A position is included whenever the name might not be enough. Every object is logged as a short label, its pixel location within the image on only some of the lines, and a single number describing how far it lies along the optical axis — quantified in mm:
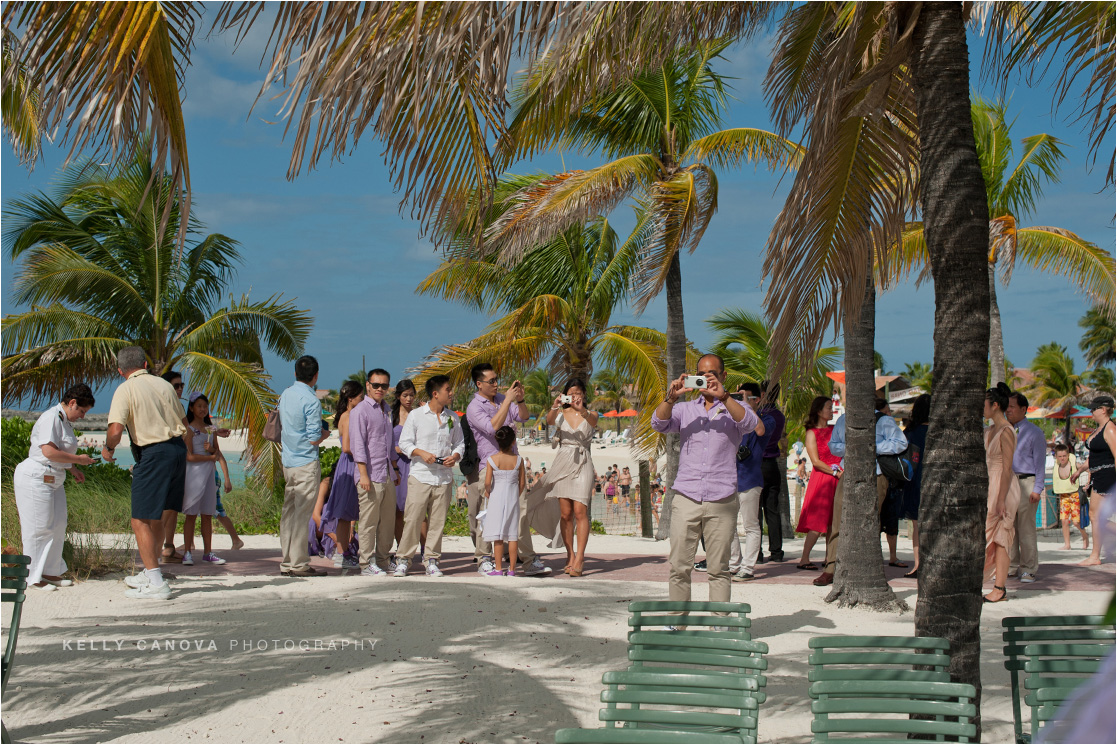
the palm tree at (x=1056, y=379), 68438
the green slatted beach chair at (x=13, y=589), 4013
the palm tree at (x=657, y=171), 12688
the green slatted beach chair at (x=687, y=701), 3162
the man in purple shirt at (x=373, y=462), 8641
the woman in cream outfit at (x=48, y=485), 7125
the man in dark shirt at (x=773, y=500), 10336
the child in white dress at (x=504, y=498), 8828
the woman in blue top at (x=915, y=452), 8969
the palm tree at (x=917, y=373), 95375
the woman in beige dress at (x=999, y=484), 7645
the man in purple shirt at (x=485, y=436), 9219
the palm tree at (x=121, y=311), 14641
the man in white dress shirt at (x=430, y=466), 8812
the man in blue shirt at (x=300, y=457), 8406
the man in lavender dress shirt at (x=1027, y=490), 8883
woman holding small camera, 9055
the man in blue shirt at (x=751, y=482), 9195
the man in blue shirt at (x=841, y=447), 8570
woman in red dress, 9164
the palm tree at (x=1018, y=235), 15805
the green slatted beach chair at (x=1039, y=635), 3902
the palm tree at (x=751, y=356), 20281
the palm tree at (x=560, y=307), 15409
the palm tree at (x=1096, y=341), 66062
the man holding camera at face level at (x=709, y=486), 6078
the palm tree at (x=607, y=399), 96381
